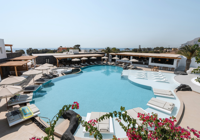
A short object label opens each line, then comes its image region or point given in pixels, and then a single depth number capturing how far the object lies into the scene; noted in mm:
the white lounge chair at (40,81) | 12253
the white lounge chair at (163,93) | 9111
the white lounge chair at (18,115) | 5586
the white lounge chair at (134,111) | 6316
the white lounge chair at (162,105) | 6924
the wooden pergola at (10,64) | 12389
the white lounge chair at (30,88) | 9864
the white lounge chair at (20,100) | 7312
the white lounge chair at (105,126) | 5207
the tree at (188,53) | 16188
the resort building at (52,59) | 23822
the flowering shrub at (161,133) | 2403
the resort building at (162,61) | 18703
